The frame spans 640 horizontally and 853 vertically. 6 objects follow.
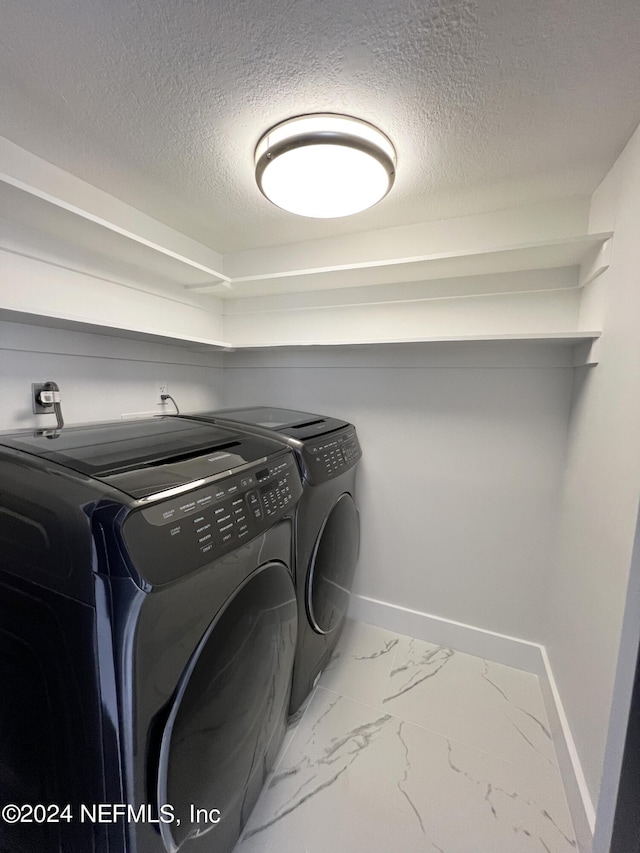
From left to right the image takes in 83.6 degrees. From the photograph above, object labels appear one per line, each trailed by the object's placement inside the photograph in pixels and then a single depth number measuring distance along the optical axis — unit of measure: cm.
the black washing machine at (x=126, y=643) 62
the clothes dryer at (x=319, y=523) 131
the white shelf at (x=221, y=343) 116
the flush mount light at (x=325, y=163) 103
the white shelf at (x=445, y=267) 130
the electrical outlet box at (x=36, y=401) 132
